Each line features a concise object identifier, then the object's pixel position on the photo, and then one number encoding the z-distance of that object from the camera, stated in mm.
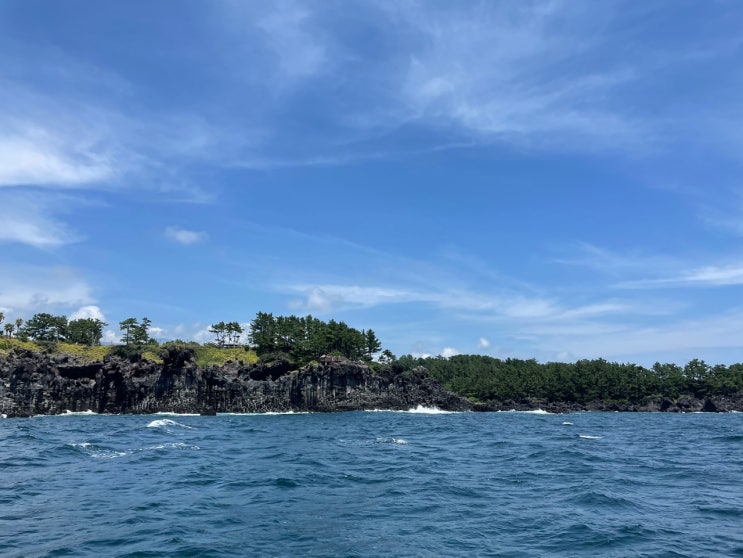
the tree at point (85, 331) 179875
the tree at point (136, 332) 178625
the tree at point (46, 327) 176750
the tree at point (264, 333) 156625
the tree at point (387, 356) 183450
